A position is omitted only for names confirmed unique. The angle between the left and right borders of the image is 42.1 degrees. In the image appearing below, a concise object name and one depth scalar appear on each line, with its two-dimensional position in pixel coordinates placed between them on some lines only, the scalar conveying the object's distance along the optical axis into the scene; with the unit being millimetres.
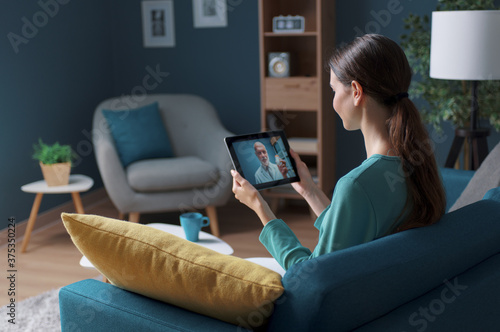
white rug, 2766
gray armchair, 4031
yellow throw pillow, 1316
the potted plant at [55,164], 3900
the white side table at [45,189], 3863
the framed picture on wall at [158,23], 5070
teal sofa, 1260
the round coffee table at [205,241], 2640
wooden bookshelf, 4375
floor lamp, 3297
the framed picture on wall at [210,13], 4926
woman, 1453
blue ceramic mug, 2697
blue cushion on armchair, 4332
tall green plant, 3871
